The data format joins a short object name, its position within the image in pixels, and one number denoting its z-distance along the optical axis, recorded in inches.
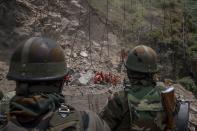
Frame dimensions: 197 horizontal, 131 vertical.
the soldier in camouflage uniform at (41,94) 82.7
